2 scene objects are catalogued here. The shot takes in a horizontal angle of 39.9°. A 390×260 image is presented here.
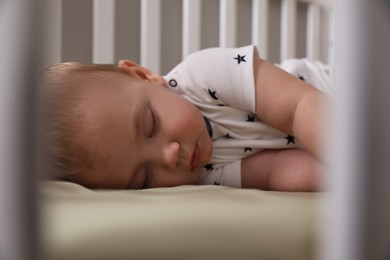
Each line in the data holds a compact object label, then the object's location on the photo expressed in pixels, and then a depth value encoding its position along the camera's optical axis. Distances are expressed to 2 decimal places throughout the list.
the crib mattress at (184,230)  0.32
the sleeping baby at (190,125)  0.56
